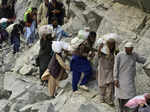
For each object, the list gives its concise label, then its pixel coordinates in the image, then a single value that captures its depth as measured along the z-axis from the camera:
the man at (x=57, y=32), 17.88
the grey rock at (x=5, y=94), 18.15
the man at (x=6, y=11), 28.50
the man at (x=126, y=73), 11.85
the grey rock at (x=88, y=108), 13.18
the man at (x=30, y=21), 22.42
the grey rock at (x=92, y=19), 19.30
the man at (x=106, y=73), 12.97
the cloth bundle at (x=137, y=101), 9.44
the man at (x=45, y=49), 15.59
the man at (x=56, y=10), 19.39
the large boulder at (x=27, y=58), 20.92
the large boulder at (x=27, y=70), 19.73
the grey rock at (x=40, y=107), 14.02
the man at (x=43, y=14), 20.48
